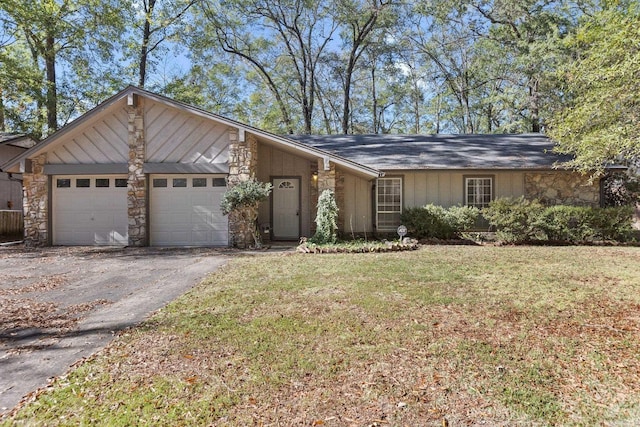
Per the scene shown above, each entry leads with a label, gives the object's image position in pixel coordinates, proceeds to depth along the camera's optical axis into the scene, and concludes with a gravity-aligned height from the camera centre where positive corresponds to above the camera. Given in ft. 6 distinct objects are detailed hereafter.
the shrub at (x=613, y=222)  34.60 -0.71
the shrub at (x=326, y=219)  34.32 -0.29
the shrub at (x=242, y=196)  32.91 +1.88
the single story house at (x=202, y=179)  35.76 +3.97
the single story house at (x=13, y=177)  50.98 +5.75
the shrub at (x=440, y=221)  36.60 -0.56
